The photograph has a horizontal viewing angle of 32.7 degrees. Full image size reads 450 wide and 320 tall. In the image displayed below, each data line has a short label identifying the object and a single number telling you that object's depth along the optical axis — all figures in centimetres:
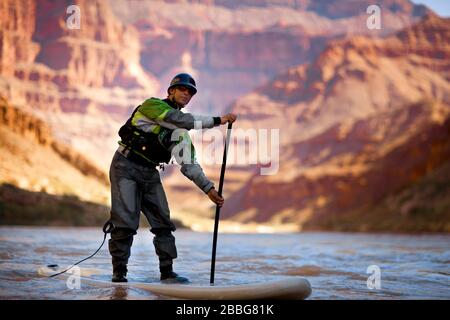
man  652
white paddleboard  517
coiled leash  672
